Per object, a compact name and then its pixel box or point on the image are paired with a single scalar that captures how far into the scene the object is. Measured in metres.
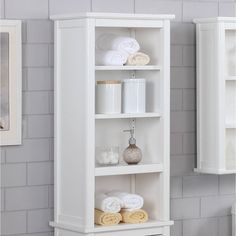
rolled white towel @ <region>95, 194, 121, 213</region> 4.26
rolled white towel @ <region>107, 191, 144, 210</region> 4.34
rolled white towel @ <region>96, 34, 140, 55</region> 4.30
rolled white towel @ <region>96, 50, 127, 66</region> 4.26
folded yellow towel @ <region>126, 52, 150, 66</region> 4.31
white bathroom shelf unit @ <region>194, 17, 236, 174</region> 4.60
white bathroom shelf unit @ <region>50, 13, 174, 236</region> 4.13
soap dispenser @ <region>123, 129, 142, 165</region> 4.36
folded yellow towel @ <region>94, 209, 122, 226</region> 4.24
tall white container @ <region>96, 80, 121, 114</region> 4.27
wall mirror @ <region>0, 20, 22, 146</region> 4.27
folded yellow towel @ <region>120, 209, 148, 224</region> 4.32
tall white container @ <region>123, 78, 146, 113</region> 4.33
